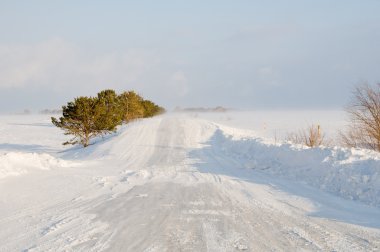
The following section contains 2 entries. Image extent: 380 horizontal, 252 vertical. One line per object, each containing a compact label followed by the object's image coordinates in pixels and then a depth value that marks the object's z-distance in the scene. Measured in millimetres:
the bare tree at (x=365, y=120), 20828
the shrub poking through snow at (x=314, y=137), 20858
